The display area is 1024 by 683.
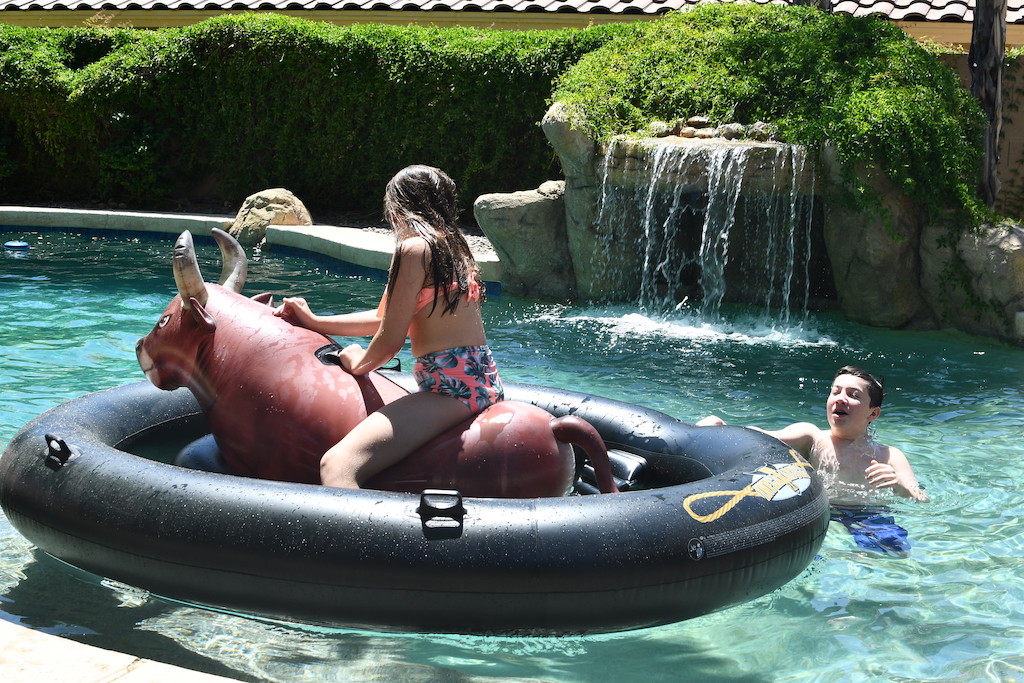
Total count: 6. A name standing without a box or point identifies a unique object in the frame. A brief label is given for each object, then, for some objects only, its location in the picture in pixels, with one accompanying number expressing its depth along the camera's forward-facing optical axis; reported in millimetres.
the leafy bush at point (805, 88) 8375
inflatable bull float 3191
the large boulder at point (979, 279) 8125
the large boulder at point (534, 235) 9805
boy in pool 4629
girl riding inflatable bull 3584
